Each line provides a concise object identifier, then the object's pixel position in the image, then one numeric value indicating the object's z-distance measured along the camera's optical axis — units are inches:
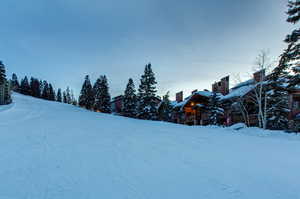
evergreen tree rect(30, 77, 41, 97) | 2623.0
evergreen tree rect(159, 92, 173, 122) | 1334.6
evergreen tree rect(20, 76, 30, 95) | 2583.7
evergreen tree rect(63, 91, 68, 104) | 3559.8
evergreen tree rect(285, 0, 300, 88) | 521.0
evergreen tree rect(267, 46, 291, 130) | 721.0
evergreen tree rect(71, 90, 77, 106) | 3858.8
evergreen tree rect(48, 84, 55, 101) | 2675.7
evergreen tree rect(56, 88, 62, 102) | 3212.1
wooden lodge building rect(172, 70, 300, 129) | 878.4
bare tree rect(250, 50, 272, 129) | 713.6
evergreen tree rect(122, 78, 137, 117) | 1280.8
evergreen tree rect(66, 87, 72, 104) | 3672.5
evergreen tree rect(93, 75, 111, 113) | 1534.2
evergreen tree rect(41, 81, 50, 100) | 2640.3
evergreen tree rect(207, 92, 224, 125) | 948.0
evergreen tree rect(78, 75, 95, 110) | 1676.9
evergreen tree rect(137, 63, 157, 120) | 1099.9
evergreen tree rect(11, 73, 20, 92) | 2719.7
